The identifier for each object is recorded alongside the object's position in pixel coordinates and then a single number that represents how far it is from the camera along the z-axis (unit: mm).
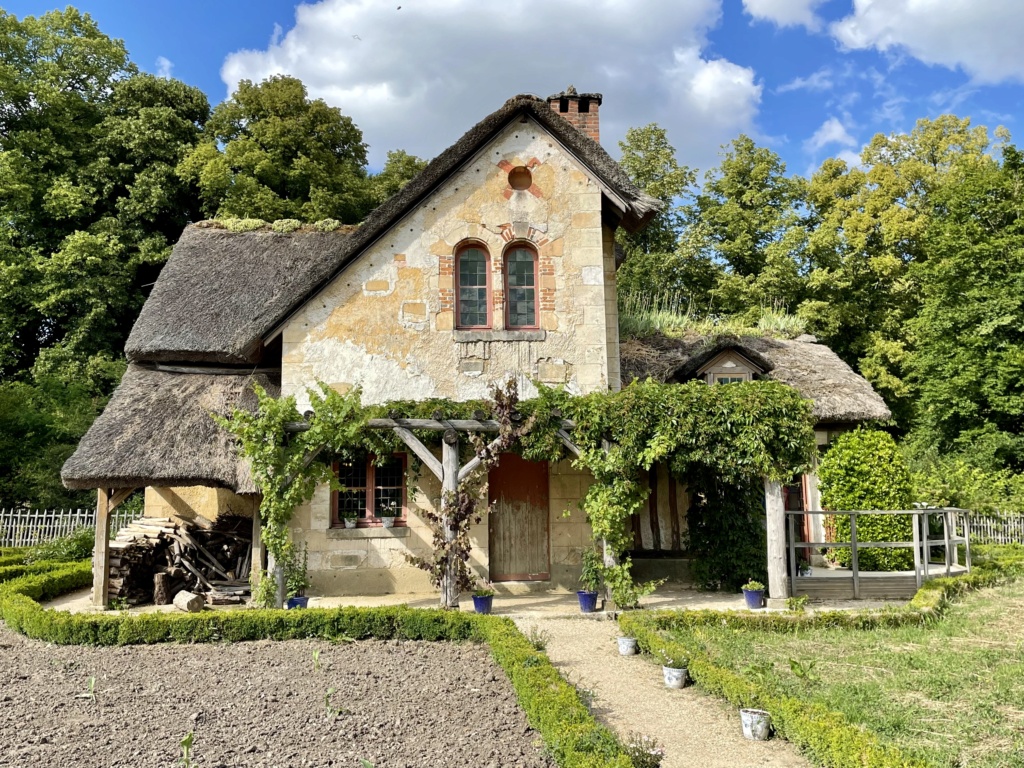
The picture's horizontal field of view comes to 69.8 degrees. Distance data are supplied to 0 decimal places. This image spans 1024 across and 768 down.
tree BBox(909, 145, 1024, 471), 20625
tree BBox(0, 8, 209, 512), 23047
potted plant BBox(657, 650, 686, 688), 7195
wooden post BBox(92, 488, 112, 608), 11555
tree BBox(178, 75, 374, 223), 25250
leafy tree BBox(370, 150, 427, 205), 28094
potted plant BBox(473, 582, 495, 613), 10359
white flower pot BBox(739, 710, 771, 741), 5809
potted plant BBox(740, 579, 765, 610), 10461
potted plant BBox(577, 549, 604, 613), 10672
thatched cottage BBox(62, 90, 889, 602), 11930
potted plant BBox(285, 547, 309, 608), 10625
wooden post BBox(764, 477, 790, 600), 10719
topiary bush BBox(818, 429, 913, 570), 13617
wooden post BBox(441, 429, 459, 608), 10594
